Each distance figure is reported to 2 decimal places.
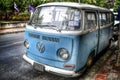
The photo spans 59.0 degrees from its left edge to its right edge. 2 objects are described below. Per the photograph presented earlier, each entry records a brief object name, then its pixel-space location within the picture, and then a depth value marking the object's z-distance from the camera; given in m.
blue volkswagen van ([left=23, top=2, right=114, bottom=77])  2.83
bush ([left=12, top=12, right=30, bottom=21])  13.51
